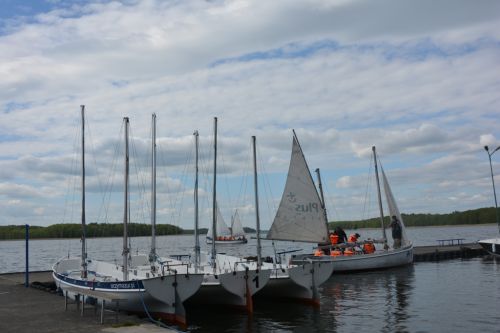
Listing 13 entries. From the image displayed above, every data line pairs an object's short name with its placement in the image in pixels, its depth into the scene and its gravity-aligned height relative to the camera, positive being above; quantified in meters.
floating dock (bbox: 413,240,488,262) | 53.03 -2.66
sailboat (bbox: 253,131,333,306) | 37.22 +1.37
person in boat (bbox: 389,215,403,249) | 47.05 -0.39
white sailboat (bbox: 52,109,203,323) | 22.42 -2.29
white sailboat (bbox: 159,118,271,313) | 25.39 -2.55
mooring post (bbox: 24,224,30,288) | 30.64 -2.39
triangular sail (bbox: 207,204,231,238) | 110.43 +0.94
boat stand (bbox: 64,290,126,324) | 19.94 -2.76
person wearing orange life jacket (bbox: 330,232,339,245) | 44.06 -0.78
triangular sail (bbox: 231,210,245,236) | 125.25 +1.15
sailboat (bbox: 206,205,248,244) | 113.09 -0.02
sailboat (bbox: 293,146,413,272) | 42.34 -2.11
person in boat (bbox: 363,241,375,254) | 44.79 -1.62
